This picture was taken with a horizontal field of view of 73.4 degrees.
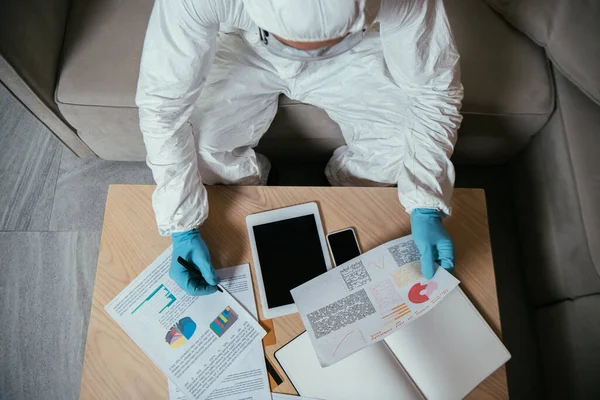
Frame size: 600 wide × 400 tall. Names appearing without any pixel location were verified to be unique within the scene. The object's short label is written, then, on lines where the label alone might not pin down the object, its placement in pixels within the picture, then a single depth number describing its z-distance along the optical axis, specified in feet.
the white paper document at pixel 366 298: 2.35
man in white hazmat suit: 2.10
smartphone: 2.63
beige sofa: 2.98
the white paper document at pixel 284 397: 2.35
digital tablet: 2.54
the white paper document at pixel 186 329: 2.37
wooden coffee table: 2.40
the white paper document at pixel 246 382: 2.36
